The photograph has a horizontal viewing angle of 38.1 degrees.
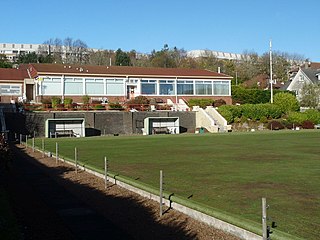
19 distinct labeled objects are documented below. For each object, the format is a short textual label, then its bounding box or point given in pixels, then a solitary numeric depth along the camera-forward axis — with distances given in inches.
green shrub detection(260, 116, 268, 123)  2132.1
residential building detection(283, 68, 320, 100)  3240.9
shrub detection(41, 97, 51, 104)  1917.1
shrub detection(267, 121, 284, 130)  2075.8
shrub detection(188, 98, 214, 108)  2215.8
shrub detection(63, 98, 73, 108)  1862.7
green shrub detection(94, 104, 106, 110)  1886.1
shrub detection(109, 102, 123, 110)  1932.8
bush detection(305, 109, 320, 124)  2196.1
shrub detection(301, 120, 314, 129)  2139.5
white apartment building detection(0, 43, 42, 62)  7037.4
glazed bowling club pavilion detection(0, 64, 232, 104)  2094.0
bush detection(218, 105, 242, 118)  2076.8
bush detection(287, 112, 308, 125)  2161.2
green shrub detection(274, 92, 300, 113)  2313.0
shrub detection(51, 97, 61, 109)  1845.5
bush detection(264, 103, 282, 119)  2176.4
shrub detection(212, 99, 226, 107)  2257.6
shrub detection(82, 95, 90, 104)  2034.9
